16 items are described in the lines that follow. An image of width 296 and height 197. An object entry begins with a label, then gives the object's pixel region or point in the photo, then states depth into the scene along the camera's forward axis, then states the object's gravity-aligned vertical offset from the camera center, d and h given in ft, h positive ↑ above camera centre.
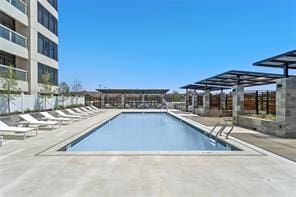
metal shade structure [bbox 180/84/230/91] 46.45 +3.32
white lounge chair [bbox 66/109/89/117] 40.28 -3.85
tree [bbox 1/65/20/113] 29.26 +2.32
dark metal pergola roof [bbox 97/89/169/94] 71.63 +2.92
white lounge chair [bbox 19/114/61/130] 24.13 -3.64
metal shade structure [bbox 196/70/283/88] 28.48 +3.97
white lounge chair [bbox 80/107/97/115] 48.55 -3.71
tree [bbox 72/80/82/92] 79.57 +5.49
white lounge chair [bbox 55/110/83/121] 35.05 -3.92
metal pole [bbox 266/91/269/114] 30.86 -1.06
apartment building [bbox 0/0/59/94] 36.19 +13.86
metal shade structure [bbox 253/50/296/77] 18.79 +4.74
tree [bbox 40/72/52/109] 42.56 +2.95
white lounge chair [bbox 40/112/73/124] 29.31 -3.69
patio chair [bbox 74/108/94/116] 45.13 -3.76
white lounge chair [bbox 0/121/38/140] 19.35 -3.79
